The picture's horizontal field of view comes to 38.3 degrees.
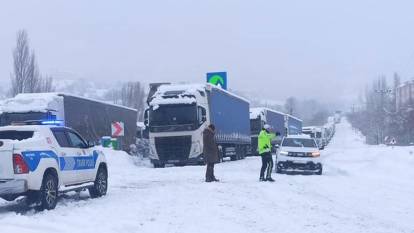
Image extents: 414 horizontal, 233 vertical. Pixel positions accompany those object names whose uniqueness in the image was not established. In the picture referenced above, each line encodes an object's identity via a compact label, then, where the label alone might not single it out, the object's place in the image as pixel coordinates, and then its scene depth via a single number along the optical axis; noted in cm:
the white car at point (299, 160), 2350
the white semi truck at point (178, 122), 2759
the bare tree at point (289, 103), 16509
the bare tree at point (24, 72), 5647
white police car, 1159
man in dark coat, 1819
